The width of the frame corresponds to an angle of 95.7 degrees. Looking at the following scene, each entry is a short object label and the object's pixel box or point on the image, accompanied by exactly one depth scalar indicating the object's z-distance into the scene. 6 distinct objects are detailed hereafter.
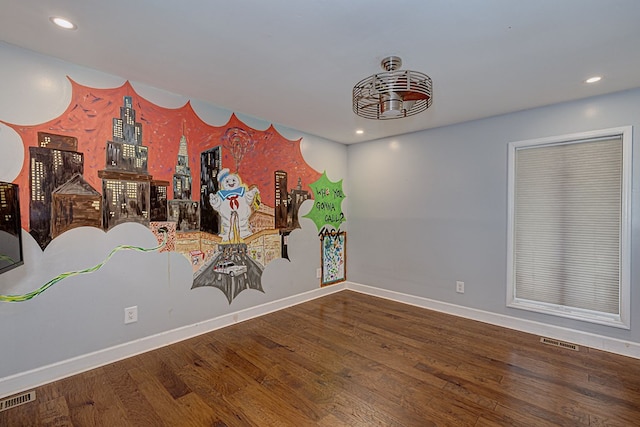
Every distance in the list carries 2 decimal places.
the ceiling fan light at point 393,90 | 1.79
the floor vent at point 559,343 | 2.70
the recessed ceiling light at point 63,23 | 1.67
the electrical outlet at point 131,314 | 2.46
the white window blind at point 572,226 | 2.64
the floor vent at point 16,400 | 1.86
